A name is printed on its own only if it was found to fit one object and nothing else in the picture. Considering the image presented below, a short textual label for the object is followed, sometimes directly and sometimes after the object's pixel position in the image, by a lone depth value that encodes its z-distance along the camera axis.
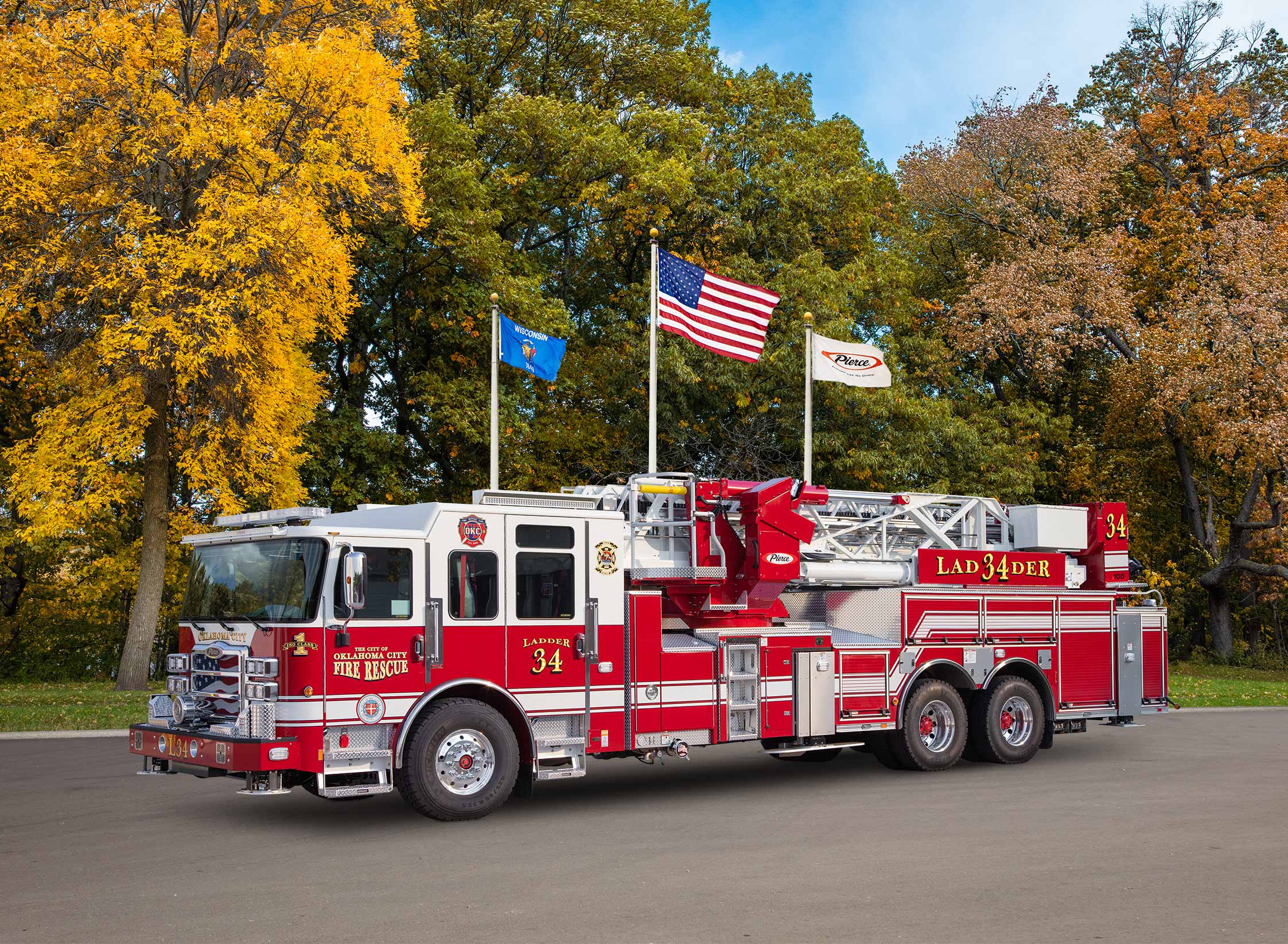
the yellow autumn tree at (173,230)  21.55
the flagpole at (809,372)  16.92
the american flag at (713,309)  18.33
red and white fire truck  10.22
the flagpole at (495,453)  16.02
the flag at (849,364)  18.42
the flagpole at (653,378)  16.48
